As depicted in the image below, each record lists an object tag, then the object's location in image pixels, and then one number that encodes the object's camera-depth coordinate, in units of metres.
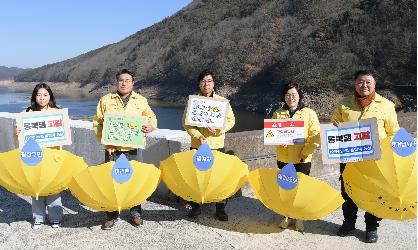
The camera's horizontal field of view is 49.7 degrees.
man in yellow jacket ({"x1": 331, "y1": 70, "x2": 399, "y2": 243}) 3.88
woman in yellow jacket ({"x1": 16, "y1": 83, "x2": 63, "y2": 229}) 4.48
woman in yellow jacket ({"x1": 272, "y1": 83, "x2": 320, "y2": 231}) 4.15
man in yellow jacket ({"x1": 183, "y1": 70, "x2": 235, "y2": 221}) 4.43
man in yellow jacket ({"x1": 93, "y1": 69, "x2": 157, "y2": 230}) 4.37
